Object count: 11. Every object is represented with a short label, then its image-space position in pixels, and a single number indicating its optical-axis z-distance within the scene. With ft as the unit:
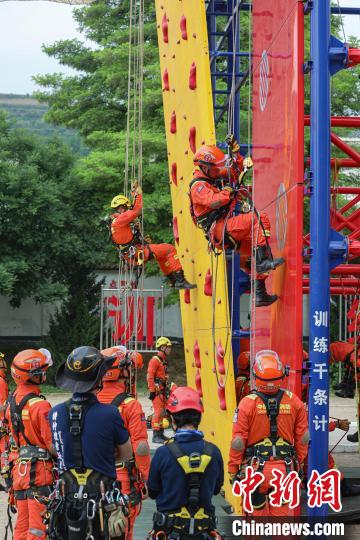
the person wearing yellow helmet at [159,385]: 93.10
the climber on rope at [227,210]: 51.76
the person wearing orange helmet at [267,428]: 40.16
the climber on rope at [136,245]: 76.92
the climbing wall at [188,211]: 61.20
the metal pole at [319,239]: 44.16
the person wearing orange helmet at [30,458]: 42.39
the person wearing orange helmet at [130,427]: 41.88
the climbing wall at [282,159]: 46.83
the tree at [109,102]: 151.42
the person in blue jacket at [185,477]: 31.74
